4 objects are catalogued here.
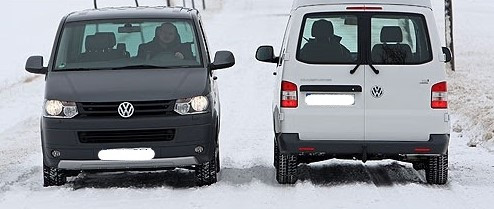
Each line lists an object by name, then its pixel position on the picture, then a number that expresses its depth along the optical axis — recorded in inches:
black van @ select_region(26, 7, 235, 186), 697.0
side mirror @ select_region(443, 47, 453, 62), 750.7
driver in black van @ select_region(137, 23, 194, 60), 775.7
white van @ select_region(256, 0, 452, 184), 701.9
